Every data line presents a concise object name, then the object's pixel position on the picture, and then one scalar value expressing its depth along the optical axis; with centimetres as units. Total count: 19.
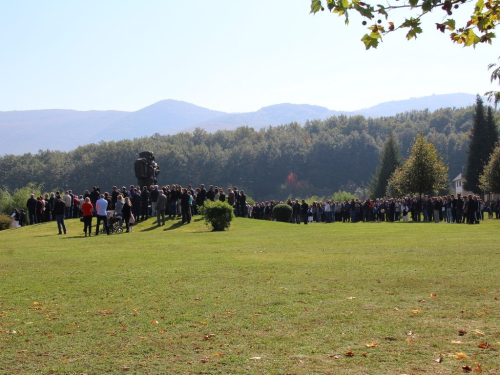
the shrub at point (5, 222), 3631
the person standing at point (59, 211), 2569
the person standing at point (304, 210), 3813
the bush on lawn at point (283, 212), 3759
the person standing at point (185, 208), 3008
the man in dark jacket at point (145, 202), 3331
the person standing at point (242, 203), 3725
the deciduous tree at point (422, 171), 4578
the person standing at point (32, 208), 3562
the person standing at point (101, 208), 2447
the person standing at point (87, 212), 2448
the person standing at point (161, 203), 2914
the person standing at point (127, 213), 2612
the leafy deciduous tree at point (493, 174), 4797
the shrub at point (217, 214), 2700
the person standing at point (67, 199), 3478
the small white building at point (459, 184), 9844
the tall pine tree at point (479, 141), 7169
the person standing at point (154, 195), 3209
